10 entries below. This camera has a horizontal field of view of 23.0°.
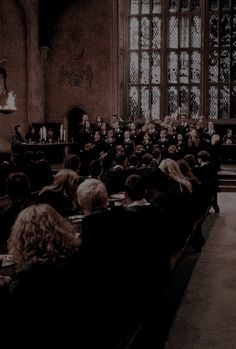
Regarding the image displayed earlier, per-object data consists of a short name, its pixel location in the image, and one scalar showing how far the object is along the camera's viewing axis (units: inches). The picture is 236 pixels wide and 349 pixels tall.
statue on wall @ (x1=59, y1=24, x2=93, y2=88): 673.6
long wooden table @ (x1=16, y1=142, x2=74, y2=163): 564.4
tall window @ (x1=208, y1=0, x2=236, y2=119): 667.4
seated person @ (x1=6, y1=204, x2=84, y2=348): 100.9
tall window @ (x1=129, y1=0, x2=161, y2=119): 682.2
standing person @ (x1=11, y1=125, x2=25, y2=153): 554.3
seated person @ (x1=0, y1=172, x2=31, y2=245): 173.6
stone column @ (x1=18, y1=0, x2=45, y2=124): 648.4
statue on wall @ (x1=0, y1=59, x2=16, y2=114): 401.1
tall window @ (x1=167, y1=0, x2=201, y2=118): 676.1
